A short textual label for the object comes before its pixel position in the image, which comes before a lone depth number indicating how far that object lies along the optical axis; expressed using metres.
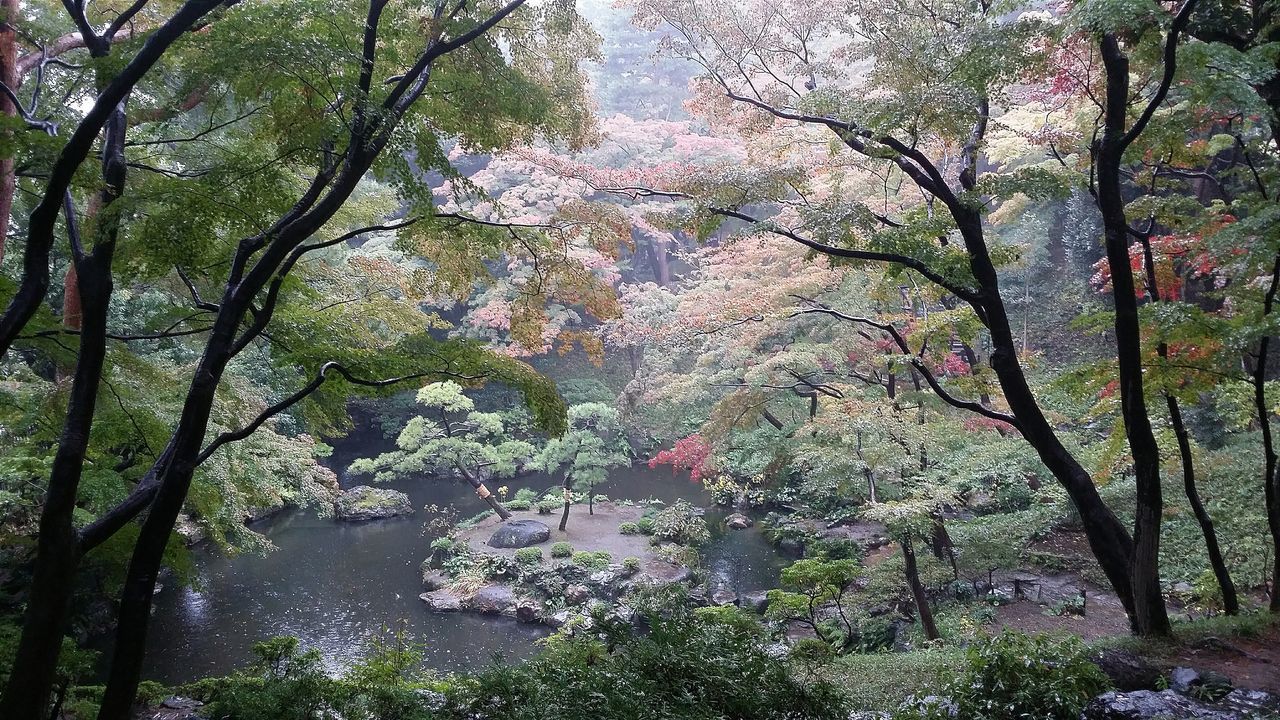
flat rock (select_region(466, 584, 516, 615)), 9.78
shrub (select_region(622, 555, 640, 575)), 10.47
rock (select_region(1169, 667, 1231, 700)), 3.75
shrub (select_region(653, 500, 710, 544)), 11.48
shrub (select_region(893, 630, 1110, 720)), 3.40
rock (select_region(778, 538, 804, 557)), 11.34
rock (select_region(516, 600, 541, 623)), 9.47
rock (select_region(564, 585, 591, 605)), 9.74
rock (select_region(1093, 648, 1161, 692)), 4.04
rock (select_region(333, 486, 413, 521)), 14.11
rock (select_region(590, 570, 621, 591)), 10.14
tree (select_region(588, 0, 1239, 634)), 4.60
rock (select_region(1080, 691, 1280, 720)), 3.45
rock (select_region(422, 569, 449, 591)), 10.52
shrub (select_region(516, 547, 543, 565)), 10.61
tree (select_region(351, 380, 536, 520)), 11.47
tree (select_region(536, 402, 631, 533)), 12.30
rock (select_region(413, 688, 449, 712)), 4.22
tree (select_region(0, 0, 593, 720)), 3.46
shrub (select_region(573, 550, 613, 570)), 10.50
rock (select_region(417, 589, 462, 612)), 9.90
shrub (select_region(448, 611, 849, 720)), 3.39
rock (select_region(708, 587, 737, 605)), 9.45
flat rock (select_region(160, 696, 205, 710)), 4.95
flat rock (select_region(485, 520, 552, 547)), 11.42
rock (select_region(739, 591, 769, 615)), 9.17
